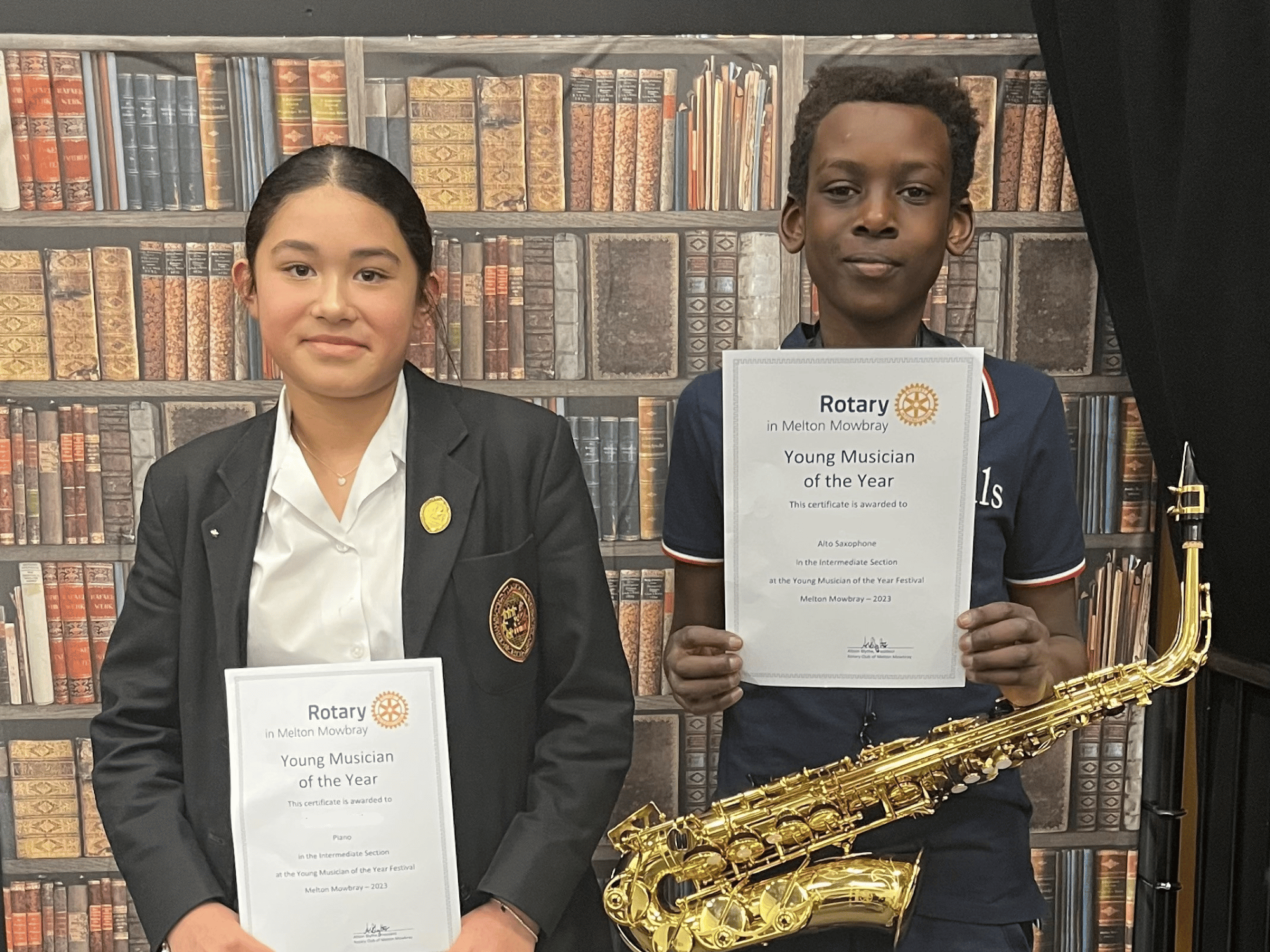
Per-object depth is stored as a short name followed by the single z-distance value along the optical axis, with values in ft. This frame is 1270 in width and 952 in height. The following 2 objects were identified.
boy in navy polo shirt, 6.11
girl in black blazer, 5.79
